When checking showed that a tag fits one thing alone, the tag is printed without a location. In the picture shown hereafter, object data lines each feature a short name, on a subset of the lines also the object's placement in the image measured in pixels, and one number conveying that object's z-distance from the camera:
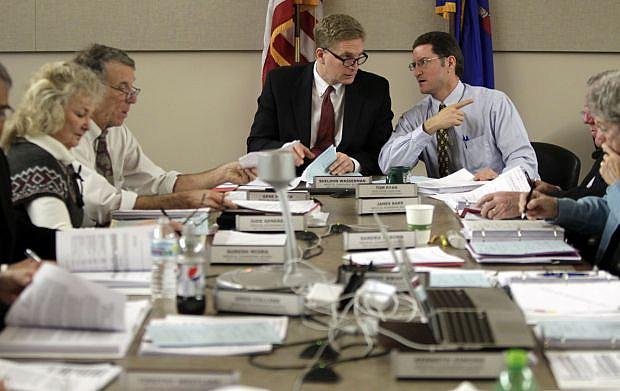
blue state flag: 5.24
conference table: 1.37
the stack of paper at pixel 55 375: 1.35
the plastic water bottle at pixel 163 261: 1.92
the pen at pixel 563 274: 2.04
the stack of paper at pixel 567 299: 1.75
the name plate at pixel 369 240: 2.40
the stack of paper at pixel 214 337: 1.53
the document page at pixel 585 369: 1.37
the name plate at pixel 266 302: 1.75
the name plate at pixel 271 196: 3.28
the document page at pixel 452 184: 3.69
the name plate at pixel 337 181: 3.81
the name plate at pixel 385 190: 3.29
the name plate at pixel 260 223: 2.71
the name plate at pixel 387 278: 1.88
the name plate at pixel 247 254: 2.21
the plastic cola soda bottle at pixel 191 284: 1.75
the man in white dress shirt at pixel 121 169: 3.03
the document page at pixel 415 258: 2.21
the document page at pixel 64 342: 1.54
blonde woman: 2.52
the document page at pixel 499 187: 3.32
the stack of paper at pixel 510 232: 2.51
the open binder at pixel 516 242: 2.30
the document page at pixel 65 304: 1.60
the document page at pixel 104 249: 2.13
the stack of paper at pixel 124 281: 1.98
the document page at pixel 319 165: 3.91
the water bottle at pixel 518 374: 1.15
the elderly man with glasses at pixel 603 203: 2.53
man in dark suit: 4.48
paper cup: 2.54
